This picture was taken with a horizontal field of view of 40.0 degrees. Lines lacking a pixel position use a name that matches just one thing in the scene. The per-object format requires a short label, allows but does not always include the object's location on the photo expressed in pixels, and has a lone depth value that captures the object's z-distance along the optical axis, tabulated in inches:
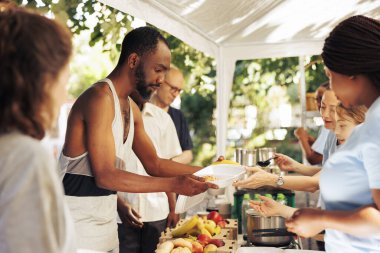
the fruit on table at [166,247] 102.1
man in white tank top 99.1
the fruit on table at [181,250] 101.7
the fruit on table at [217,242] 108.3
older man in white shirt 150.8
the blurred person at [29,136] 44.9
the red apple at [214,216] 133.4
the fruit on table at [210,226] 121.1
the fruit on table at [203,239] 109.4
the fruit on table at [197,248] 106.4
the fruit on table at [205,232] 116.3
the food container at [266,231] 118.0
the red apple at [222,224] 130.4
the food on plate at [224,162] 130.0
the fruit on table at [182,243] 105.0
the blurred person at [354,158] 65.6
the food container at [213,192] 176.1
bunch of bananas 116.7
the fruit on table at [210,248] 104.1
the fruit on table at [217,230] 123.3
